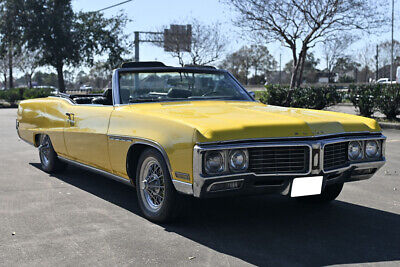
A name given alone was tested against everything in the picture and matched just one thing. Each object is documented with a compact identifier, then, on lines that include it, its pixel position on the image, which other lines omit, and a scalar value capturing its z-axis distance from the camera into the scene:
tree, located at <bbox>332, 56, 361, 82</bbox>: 86.00
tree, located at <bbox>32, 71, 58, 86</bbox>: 143.38
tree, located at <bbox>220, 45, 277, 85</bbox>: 83.75
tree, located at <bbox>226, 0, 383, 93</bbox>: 25.03
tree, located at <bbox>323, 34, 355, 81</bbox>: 69.90
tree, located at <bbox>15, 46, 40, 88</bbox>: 67.21
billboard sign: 46.00
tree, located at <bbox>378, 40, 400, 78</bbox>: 76.81
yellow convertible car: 3.90
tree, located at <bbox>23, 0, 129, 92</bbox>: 32.34
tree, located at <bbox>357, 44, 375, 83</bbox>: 102.47
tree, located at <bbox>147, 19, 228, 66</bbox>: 46.62
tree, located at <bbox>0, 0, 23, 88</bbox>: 31.80
